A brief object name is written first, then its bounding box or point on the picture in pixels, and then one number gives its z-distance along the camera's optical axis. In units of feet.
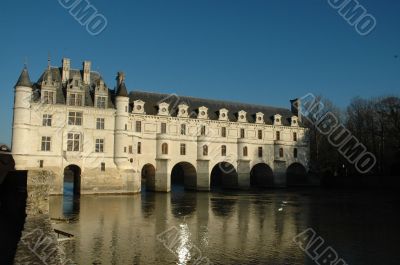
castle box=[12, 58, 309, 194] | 126.82
